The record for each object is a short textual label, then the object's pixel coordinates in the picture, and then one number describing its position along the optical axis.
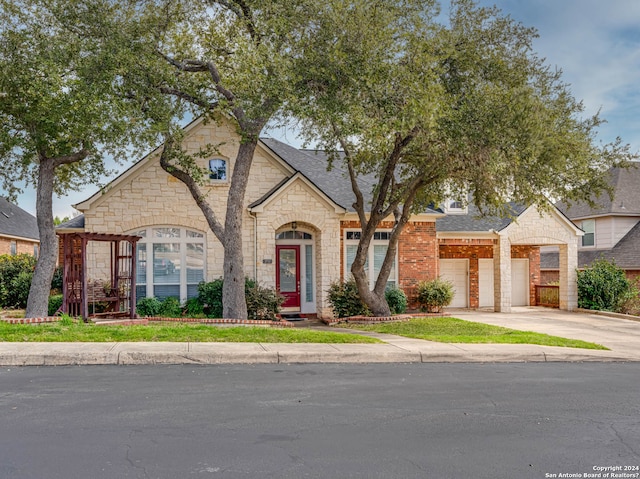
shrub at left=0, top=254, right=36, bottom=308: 19.41
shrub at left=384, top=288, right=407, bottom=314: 19.94
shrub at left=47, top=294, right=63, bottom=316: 17.44
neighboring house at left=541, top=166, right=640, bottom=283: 26.34
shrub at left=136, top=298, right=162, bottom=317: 18.23
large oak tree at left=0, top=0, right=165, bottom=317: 13.82
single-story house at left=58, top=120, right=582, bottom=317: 19.09
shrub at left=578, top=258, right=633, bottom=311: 22.34
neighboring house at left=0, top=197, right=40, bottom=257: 31.92
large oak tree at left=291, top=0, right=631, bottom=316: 13.69
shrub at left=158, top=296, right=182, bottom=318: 18.34
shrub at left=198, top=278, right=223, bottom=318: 18.34
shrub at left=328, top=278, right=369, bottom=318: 19.08
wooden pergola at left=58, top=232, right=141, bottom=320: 15.49
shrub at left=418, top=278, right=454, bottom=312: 20.59
